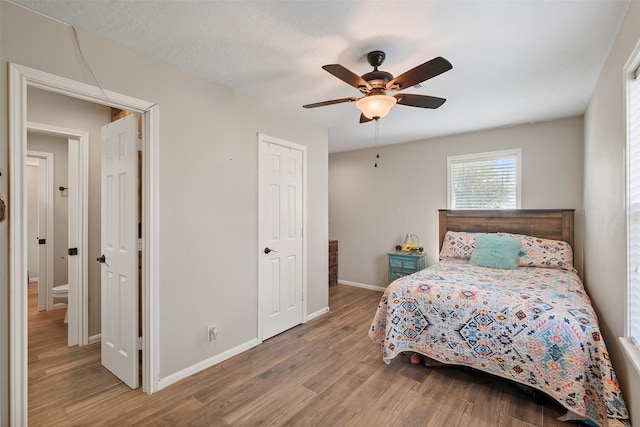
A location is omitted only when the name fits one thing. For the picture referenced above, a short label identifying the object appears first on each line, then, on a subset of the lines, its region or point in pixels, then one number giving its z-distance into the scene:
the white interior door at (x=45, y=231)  3.94
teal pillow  3.30
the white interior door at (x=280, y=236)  3.12
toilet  3.35
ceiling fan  1.82
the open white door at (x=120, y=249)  2.24
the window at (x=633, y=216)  1.54
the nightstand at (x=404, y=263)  4.34
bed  1.85
